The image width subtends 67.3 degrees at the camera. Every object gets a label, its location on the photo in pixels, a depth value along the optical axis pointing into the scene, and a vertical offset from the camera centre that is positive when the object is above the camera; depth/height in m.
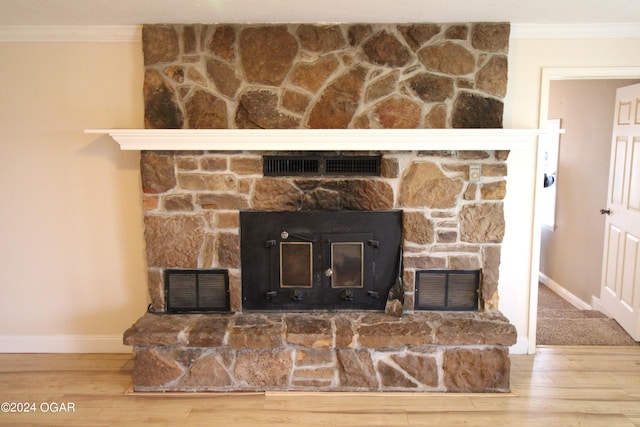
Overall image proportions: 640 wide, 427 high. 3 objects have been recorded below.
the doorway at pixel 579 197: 4.22 -0.30
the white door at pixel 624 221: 3.59 -0.44
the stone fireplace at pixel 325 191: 2.87 -0.17
